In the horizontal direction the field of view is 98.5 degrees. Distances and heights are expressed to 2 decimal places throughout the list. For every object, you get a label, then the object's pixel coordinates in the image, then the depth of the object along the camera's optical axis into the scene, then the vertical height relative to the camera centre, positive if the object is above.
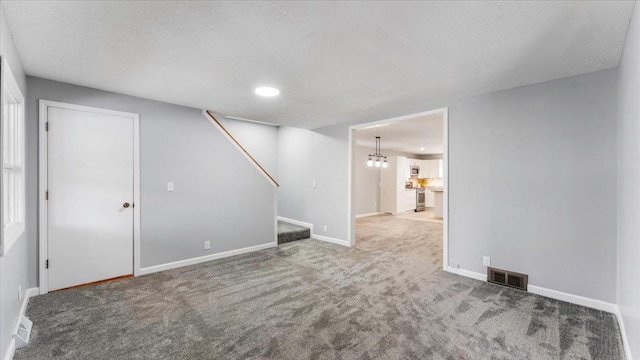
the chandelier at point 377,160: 8.48 +0.64
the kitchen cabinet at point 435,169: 10.95 +0.44
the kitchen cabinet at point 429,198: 10.91 -0.71
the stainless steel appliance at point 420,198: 10.31 -0.71
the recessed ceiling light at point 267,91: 3.25 +1.07
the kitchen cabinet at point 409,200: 9.75 -0.73
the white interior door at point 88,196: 3.11 -0.21
